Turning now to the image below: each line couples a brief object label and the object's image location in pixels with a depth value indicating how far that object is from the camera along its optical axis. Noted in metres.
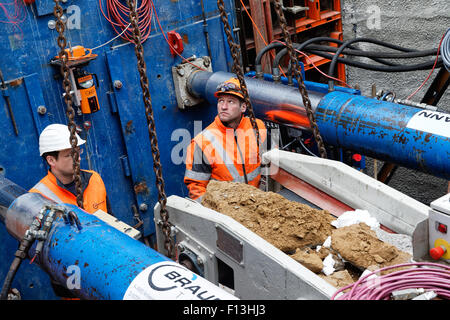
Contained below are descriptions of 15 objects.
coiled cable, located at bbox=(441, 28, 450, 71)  4.29
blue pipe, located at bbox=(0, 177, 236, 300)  2.04
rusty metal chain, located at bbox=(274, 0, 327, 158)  3.07
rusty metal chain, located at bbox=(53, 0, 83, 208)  2.68
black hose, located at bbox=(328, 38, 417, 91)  4.58
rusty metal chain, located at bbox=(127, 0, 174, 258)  2.65
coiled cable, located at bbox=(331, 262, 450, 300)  2.07
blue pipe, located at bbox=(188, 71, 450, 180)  3.65
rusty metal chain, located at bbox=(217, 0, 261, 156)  2.97
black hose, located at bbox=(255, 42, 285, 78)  5.18
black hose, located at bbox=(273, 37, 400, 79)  5.11
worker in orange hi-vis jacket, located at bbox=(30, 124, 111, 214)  3.73
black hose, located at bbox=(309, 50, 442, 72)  4.69
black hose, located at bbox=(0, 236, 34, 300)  2.37
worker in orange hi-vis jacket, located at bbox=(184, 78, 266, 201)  4.33
